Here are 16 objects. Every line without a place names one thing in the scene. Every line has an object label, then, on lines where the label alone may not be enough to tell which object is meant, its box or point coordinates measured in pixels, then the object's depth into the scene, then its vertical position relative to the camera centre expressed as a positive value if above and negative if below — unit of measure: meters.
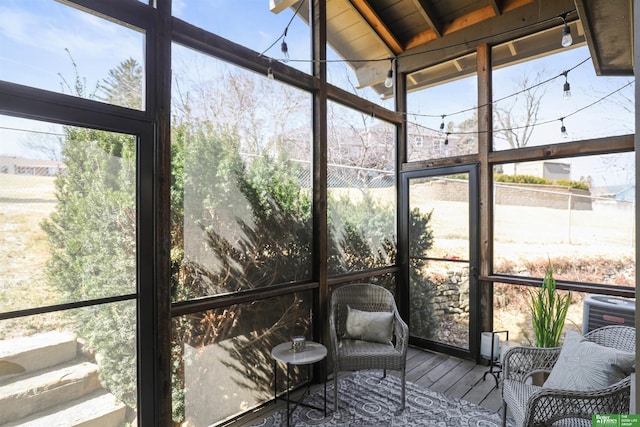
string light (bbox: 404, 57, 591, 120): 3.16 +1.21
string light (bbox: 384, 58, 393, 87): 3.04 +1.20
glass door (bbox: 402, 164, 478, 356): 3.77 -0.49
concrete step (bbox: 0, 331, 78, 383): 1.67 -0.71
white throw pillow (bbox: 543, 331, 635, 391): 1.84 -0.87
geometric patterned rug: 2.58 -1.58
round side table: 2.51 -1.07
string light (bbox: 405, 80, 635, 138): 2.96 +0.90
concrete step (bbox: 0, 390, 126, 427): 1.78 -1.10
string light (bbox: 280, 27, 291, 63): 2.33 +1.11
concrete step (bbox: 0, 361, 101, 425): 1.68 -0.91
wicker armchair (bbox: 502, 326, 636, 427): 1.76 -1.02
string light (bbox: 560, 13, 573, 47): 2.41 +1.25
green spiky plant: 2.92 -0.91
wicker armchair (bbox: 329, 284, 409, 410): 2.79 -1.12
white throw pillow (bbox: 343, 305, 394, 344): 3.05 -1.02
